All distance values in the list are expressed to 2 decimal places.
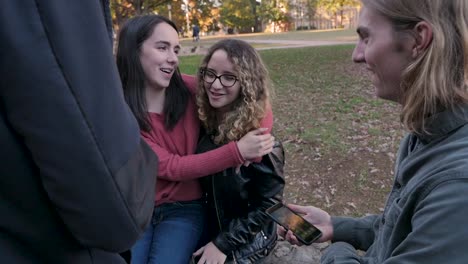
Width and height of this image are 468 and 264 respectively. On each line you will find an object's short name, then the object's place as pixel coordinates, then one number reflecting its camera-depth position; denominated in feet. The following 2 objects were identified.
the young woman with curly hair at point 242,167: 7.95
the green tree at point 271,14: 169.17
